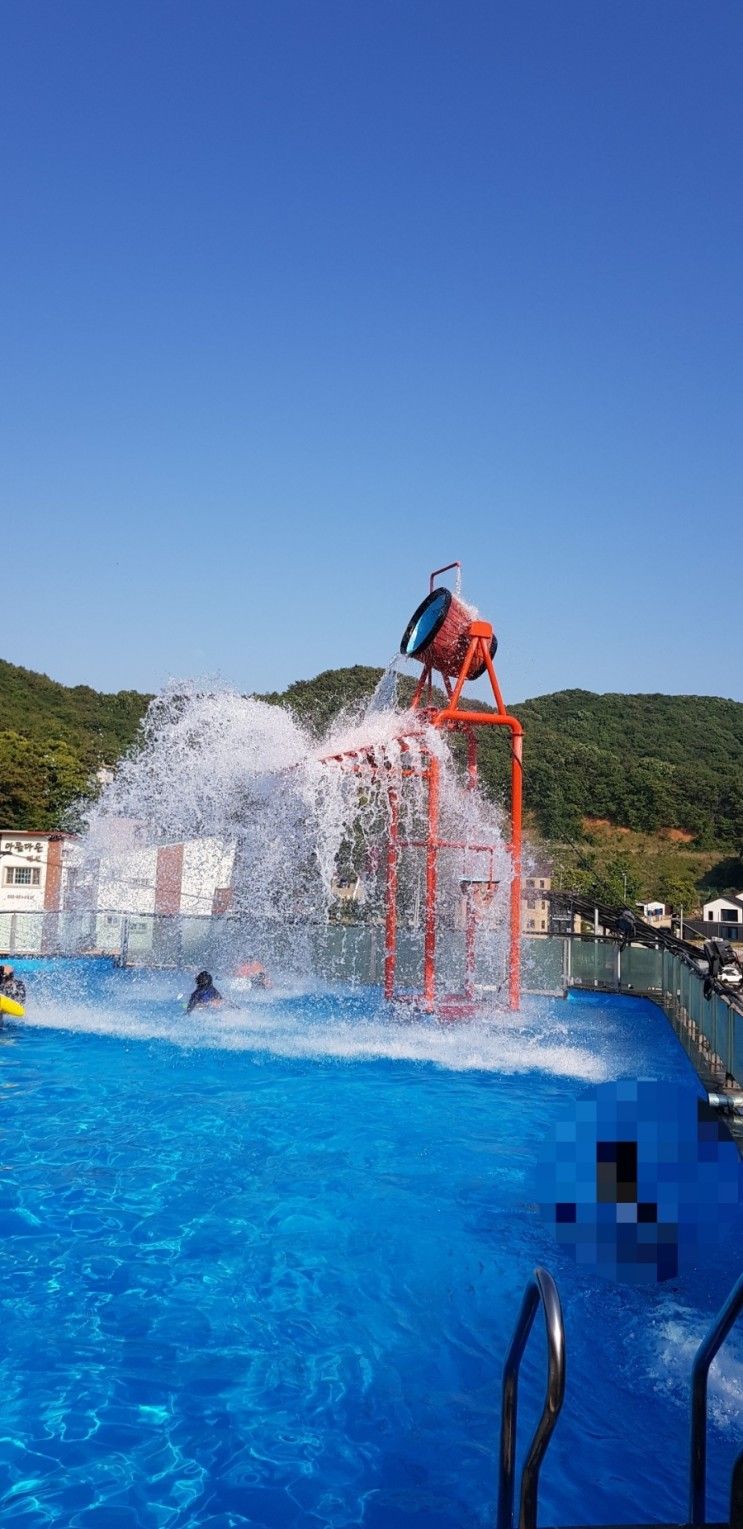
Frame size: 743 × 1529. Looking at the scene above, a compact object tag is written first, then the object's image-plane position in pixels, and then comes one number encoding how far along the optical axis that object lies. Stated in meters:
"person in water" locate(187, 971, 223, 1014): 17.66
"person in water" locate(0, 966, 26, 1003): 16.92
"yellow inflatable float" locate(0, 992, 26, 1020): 15.85
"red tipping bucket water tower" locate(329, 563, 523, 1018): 18.19
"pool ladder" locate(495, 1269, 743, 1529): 2.56
